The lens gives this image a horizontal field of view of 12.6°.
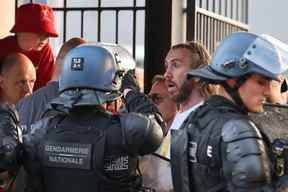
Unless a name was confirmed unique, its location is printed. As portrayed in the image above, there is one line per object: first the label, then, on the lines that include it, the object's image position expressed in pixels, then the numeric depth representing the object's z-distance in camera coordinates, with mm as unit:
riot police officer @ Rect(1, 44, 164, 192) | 5088
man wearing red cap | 8736
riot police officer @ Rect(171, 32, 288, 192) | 4346
